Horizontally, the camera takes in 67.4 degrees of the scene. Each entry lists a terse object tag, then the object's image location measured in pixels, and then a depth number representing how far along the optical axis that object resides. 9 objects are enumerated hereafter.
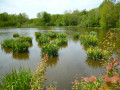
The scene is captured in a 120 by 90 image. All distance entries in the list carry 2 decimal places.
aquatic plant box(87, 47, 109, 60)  5.00
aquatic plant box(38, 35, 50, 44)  9.52
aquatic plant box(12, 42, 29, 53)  6.46
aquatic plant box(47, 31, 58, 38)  14.12
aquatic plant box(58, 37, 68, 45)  9.23
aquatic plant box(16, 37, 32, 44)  9.82
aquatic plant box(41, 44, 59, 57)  5.61
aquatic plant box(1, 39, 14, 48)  7.70
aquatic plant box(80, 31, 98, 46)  8.19
